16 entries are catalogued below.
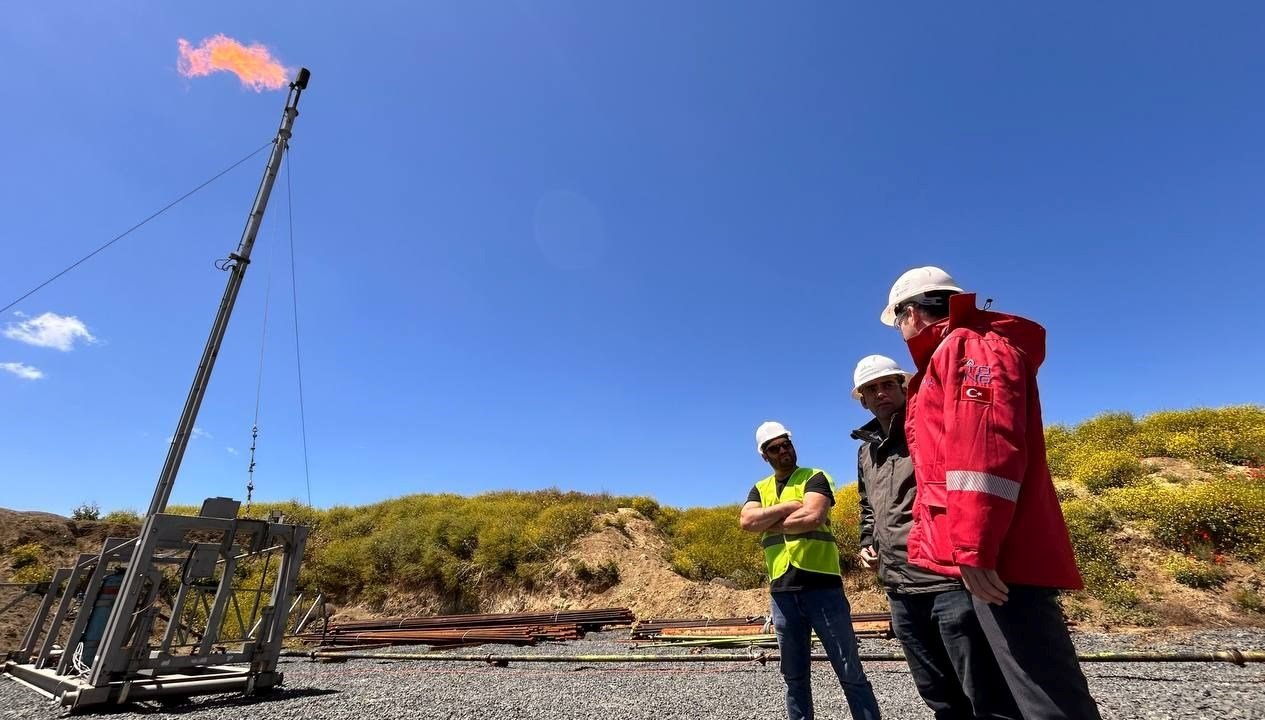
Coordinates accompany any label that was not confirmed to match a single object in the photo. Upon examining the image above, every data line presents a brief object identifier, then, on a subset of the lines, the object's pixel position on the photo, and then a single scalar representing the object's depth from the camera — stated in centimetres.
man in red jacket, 155
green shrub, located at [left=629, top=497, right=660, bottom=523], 2064
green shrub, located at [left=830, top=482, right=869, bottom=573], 1334
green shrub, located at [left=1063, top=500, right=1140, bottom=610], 986
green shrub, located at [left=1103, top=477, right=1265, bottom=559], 1019
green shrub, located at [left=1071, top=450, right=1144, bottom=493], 1330
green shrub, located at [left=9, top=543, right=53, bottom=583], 1487
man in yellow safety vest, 307
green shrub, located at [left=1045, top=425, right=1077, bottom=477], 1486
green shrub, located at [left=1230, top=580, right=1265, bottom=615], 900
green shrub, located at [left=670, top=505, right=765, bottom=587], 1500
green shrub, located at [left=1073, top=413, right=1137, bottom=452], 1588
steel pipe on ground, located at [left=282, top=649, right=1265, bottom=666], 611
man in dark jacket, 191
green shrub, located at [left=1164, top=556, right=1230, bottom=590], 972
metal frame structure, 598
